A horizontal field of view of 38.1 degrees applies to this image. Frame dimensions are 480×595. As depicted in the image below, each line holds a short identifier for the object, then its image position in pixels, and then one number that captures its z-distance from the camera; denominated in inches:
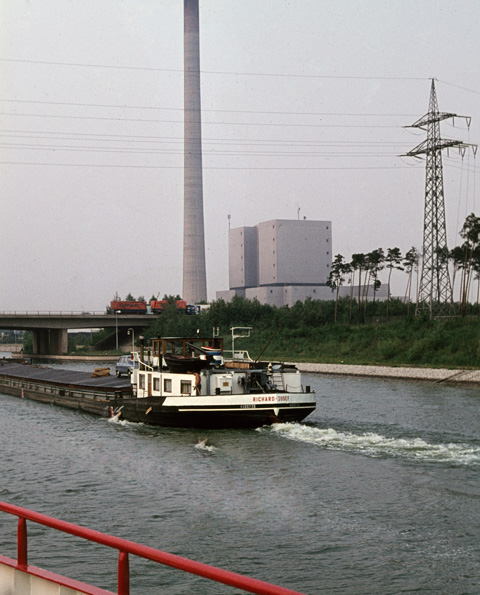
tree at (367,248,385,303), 4879.4
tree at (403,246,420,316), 5169.3
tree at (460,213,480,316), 3555.6
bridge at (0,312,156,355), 4761.3
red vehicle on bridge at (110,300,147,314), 5462.6
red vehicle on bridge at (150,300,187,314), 5856.3
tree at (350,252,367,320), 4845.0
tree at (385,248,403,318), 4805.6
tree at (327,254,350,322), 5186.0
